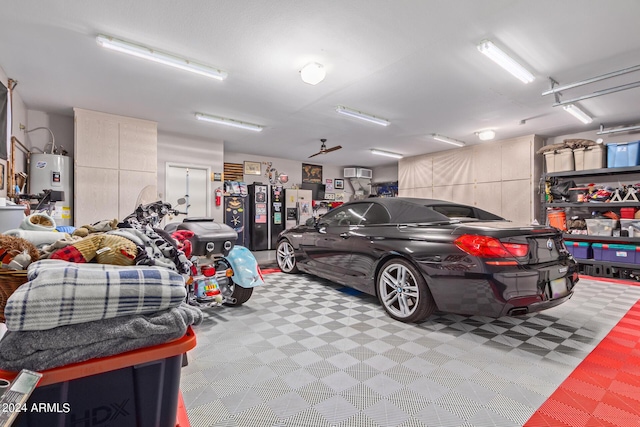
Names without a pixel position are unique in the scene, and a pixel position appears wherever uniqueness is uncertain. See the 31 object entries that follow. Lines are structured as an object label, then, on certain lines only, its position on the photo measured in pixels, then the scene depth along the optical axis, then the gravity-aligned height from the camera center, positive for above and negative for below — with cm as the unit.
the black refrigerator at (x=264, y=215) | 843 -7
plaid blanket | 70 -21
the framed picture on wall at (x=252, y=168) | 887 +133
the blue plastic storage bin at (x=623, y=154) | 509 +101
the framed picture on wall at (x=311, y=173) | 1016 +135
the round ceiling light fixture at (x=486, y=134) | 617 +163
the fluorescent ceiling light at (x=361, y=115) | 495 +170
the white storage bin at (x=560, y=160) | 584 +105
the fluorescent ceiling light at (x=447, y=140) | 674 +170
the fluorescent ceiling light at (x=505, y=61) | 303 +165
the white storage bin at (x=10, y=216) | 220 -3
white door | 676 +60
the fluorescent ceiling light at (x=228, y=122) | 545 +174
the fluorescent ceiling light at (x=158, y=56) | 298 +171
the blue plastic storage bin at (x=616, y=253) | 485 -68
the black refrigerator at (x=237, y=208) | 791 +12
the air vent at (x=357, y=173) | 1069 +143
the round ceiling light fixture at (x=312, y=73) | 345 +164
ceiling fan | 772 +168
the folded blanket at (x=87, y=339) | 69 -32
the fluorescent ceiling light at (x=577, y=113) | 472 +166
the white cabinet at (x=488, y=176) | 657 +91
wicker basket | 85 -20
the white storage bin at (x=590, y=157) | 550 +104
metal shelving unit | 498 -43
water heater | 491 +62
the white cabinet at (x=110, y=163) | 514 +90
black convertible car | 217 -40
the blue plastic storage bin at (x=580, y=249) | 542 -68
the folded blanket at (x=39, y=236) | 127 -10
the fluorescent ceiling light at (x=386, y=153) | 830 +169
